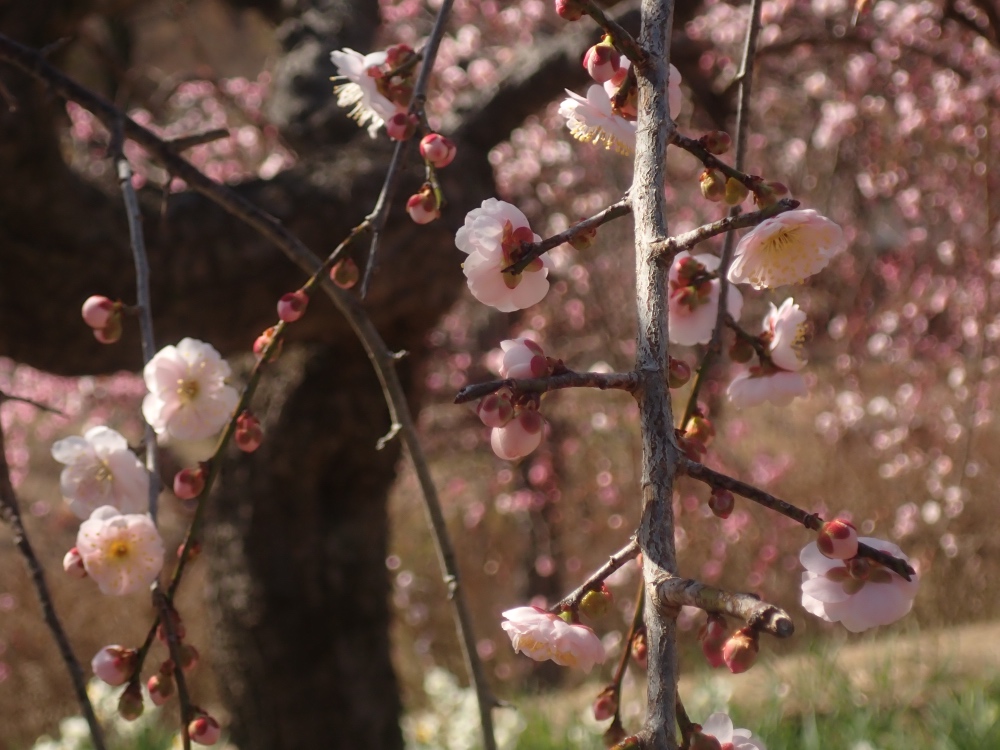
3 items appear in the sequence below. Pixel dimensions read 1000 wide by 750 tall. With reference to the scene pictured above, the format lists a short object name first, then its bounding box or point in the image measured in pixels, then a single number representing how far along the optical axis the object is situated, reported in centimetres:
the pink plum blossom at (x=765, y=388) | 81
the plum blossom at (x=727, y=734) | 72
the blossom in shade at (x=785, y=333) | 80
